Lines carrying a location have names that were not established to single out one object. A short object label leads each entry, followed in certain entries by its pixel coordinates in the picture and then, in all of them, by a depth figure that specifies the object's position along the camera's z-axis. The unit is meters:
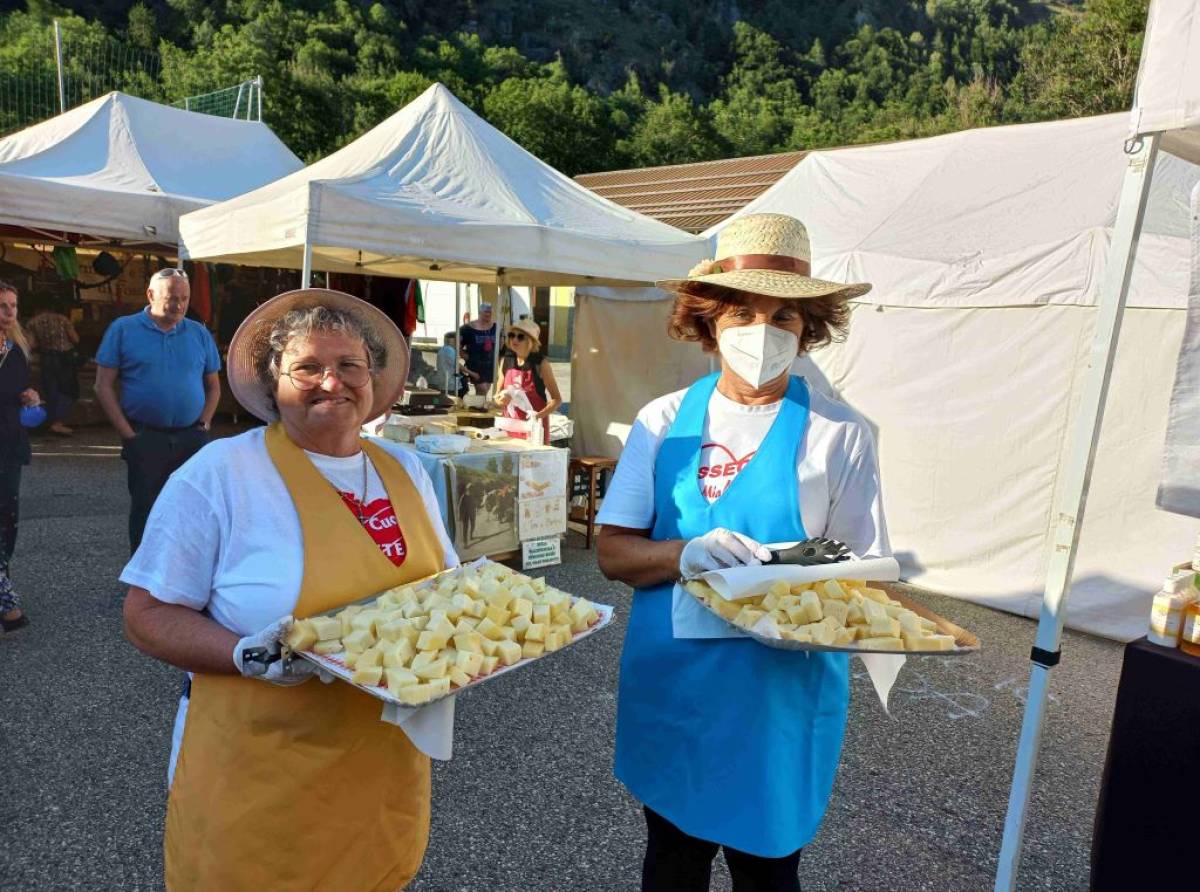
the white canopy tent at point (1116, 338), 1.82
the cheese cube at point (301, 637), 1.29
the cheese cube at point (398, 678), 1.28
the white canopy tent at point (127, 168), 7.25
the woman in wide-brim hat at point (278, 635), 1.43
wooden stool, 6.76
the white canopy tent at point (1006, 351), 4.93
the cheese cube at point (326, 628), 1.32
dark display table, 1.94
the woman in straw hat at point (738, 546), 1.62
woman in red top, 6.91
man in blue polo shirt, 4.56
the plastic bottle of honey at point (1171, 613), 1.99
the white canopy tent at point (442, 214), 5.02
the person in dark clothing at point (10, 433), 4.23
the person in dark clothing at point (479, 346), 9.56
